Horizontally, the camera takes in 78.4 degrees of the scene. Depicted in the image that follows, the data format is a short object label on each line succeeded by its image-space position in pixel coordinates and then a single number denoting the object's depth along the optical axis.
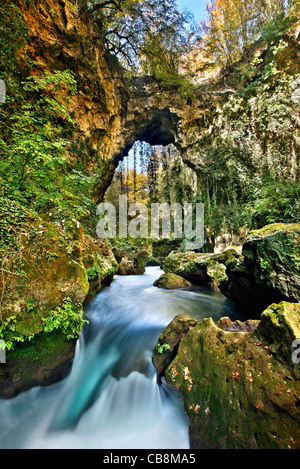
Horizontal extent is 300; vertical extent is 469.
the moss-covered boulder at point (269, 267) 3.60
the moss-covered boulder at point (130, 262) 12.15
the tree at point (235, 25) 10.21
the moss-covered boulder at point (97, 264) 5.21
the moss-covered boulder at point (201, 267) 7.33
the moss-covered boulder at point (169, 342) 3.00
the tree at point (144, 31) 8.55
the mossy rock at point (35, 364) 2.64
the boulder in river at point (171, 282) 7.95
